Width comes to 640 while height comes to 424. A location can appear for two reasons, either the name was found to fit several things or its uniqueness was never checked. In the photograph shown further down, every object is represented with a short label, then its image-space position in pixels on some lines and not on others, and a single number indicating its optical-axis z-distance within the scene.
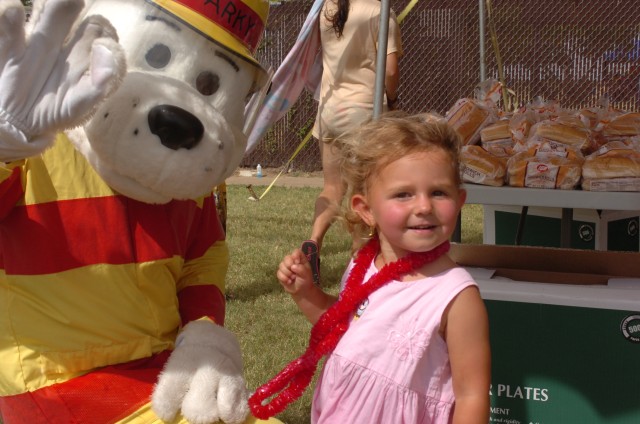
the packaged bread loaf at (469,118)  3.22
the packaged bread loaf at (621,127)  3.16
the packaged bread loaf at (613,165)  2.60
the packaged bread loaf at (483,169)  2.76
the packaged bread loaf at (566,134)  2.99
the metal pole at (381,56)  2.78
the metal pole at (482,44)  5.23
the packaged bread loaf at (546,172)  2.67
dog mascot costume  1.70
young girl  1.76
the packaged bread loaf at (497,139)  3.04
